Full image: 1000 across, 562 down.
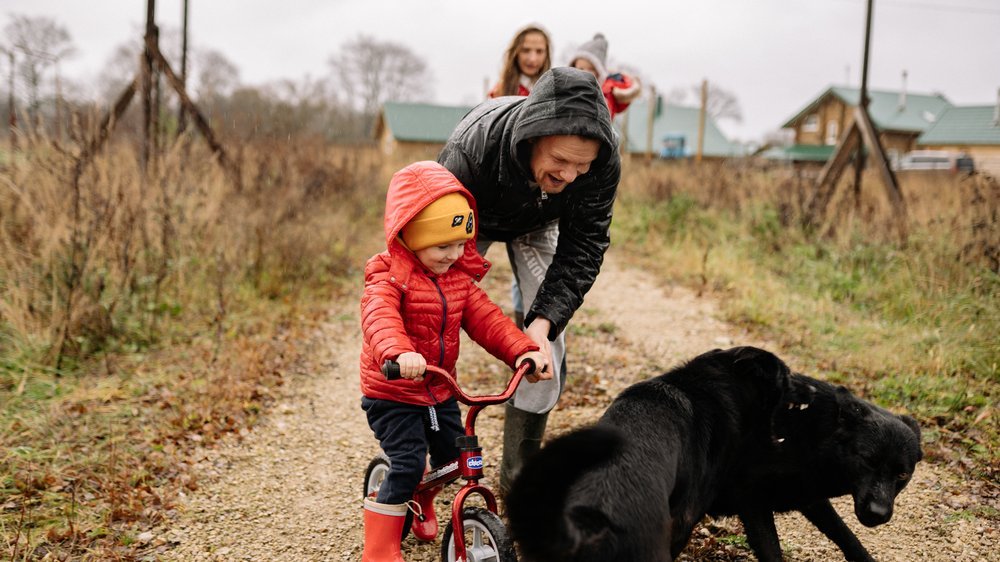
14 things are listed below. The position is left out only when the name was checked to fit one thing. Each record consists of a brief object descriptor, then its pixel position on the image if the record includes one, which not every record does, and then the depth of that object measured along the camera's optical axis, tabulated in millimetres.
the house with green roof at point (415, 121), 35875
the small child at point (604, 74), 5500
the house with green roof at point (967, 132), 35688
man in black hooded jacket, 2381
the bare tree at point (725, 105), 54553
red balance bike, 2383
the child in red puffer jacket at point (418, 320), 2471
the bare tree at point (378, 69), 43588
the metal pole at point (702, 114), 15313
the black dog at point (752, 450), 2289
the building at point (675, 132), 38200
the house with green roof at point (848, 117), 43625
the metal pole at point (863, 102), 9312
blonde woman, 4797
